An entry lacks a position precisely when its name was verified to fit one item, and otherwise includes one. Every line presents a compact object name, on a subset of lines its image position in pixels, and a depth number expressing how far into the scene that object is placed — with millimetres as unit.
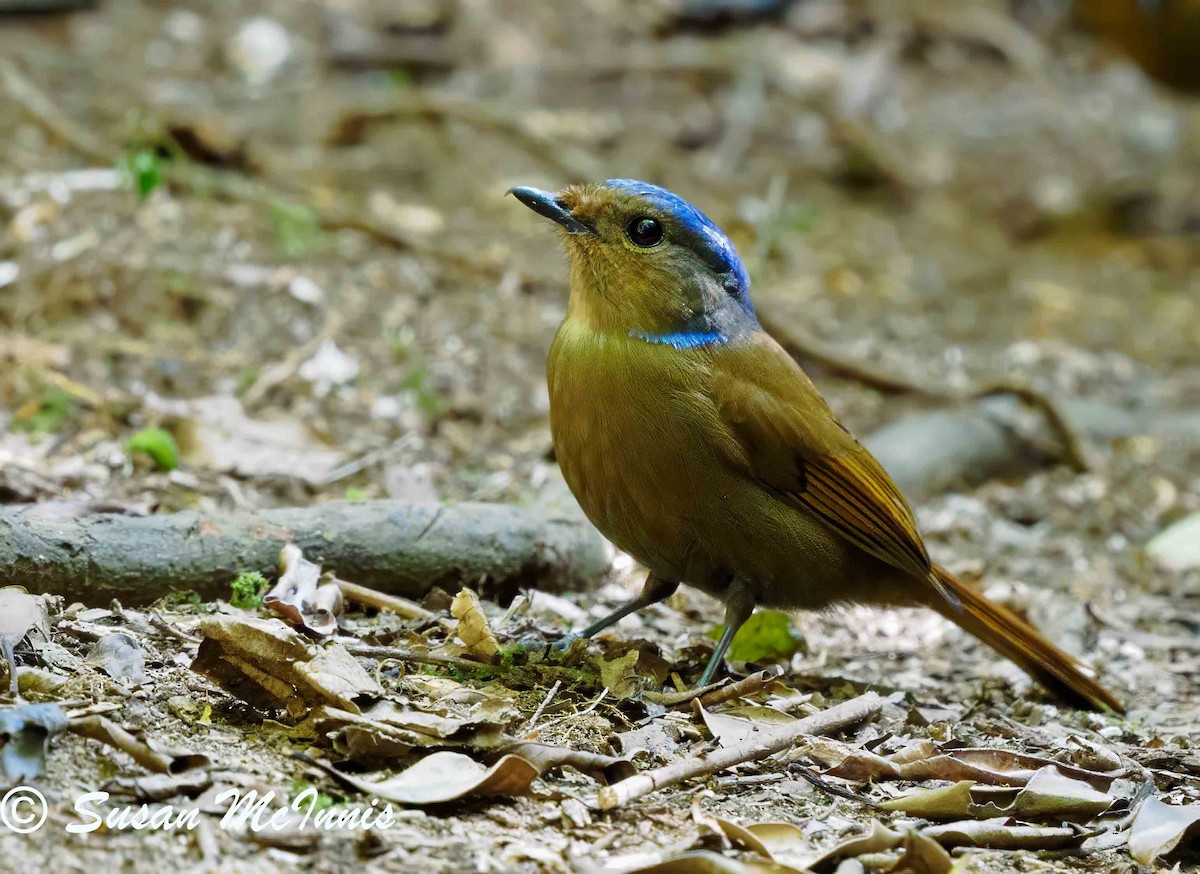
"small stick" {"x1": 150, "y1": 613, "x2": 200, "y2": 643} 6852
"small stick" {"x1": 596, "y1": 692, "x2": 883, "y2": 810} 5949
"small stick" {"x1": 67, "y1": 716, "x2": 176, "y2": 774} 5457
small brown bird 7574
